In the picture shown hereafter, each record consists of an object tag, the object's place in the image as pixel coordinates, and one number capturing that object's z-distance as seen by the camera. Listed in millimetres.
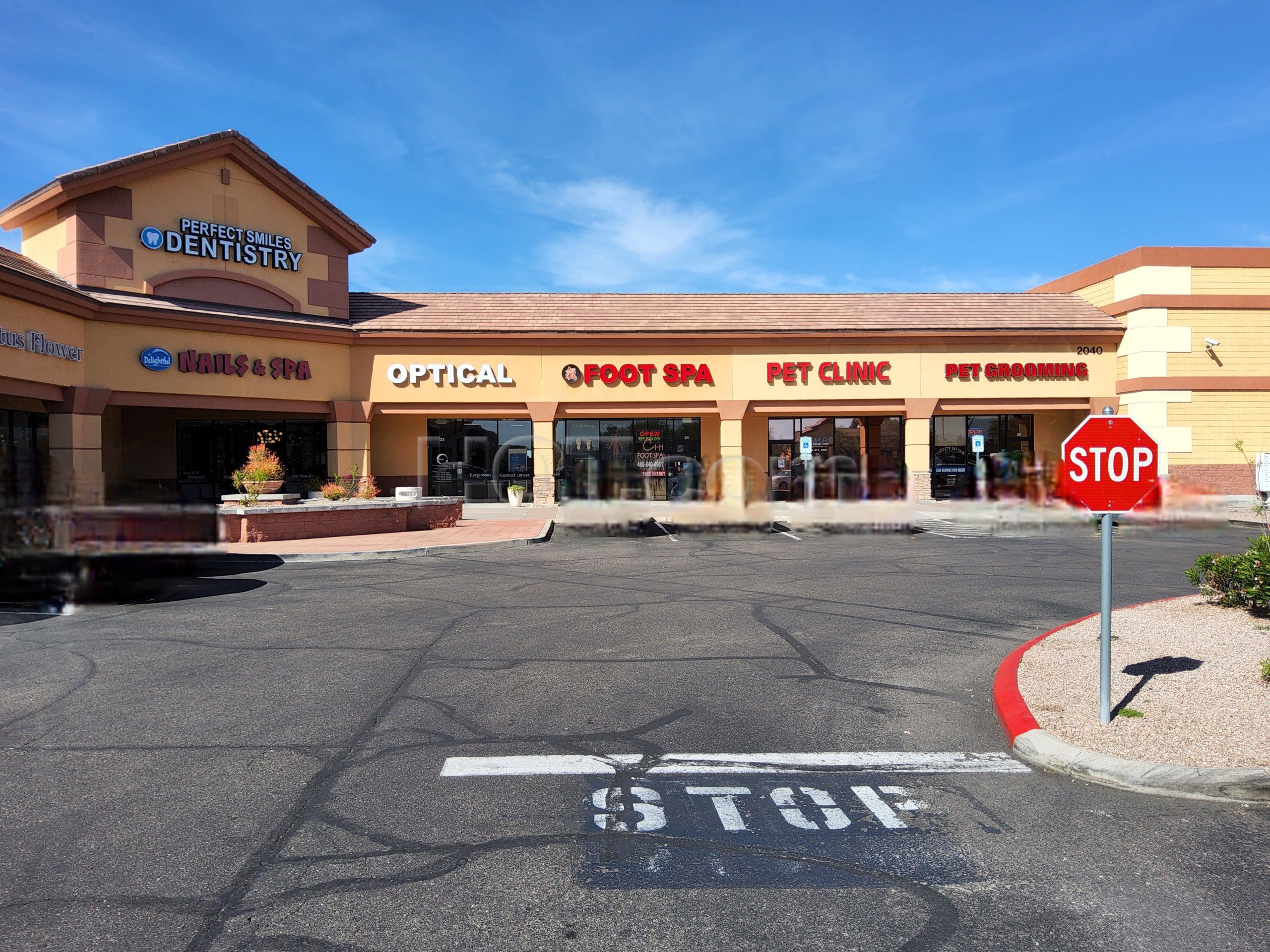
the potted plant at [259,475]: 19375
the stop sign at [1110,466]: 5418
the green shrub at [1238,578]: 8430
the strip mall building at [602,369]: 24984
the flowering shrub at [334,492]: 21188
